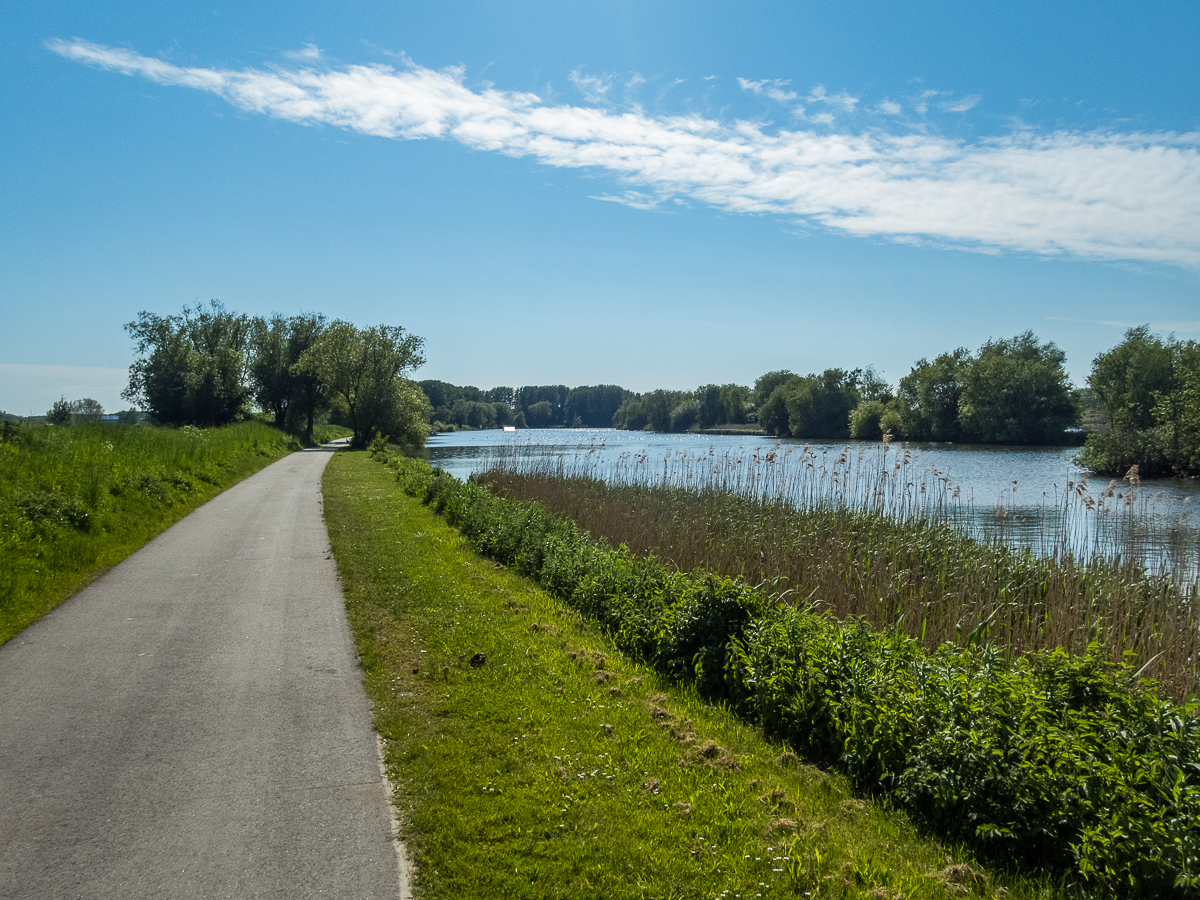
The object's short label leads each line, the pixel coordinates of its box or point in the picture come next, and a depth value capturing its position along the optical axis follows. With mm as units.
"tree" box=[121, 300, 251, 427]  55688
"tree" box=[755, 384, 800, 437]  99250
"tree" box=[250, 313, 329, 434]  65000
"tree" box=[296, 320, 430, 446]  53719
